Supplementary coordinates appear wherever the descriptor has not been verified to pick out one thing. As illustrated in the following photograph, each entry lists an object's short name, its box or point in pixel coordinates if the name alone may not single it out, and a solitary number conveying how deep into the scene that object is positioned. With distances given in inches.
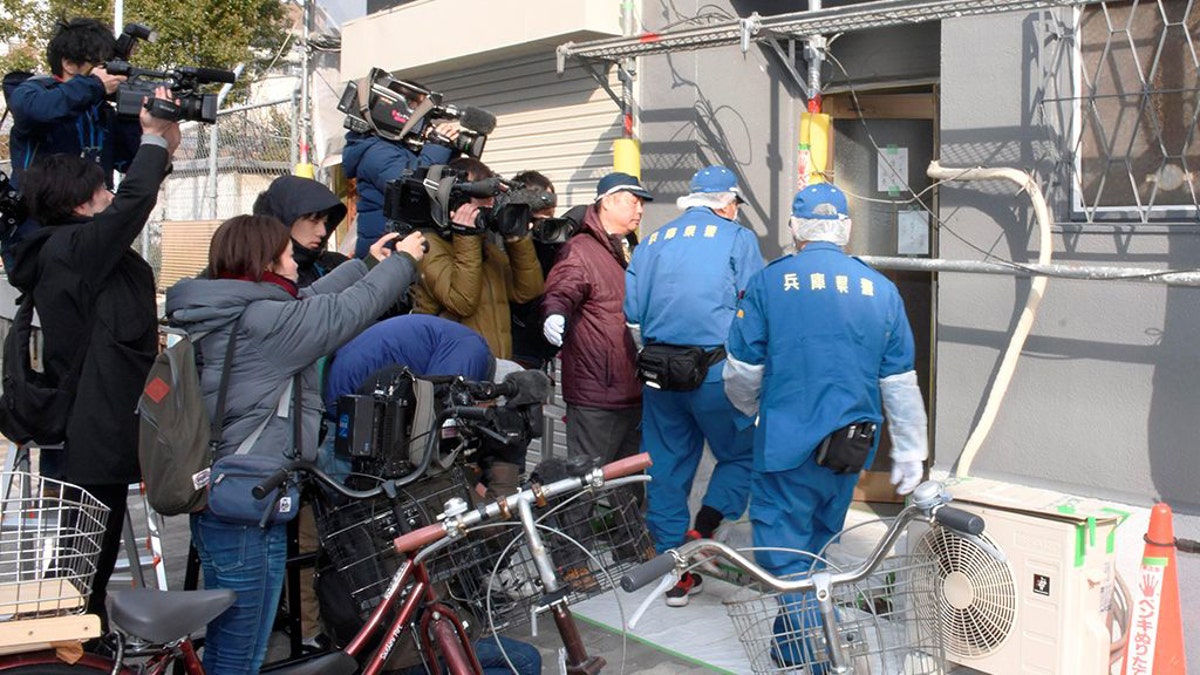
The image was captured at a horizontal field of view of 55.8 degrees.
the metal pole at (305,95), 480.4
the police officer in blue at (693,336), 211.2
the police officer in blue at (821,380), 165.0
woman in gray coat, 139.9
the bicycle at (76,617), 117.0
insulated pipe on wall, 211.3
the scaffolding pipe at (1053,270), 187.8
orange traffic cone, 147.4
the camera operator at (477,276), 209.3
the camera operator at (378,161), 217.5
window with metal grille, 205.6
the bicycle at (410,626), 131.3
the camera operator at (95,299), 159.6
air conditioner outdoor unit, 148.0
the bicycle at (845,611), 111.8
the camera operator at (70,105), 192.7
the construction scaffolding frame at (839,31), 195.3
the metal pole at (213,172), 534.3
